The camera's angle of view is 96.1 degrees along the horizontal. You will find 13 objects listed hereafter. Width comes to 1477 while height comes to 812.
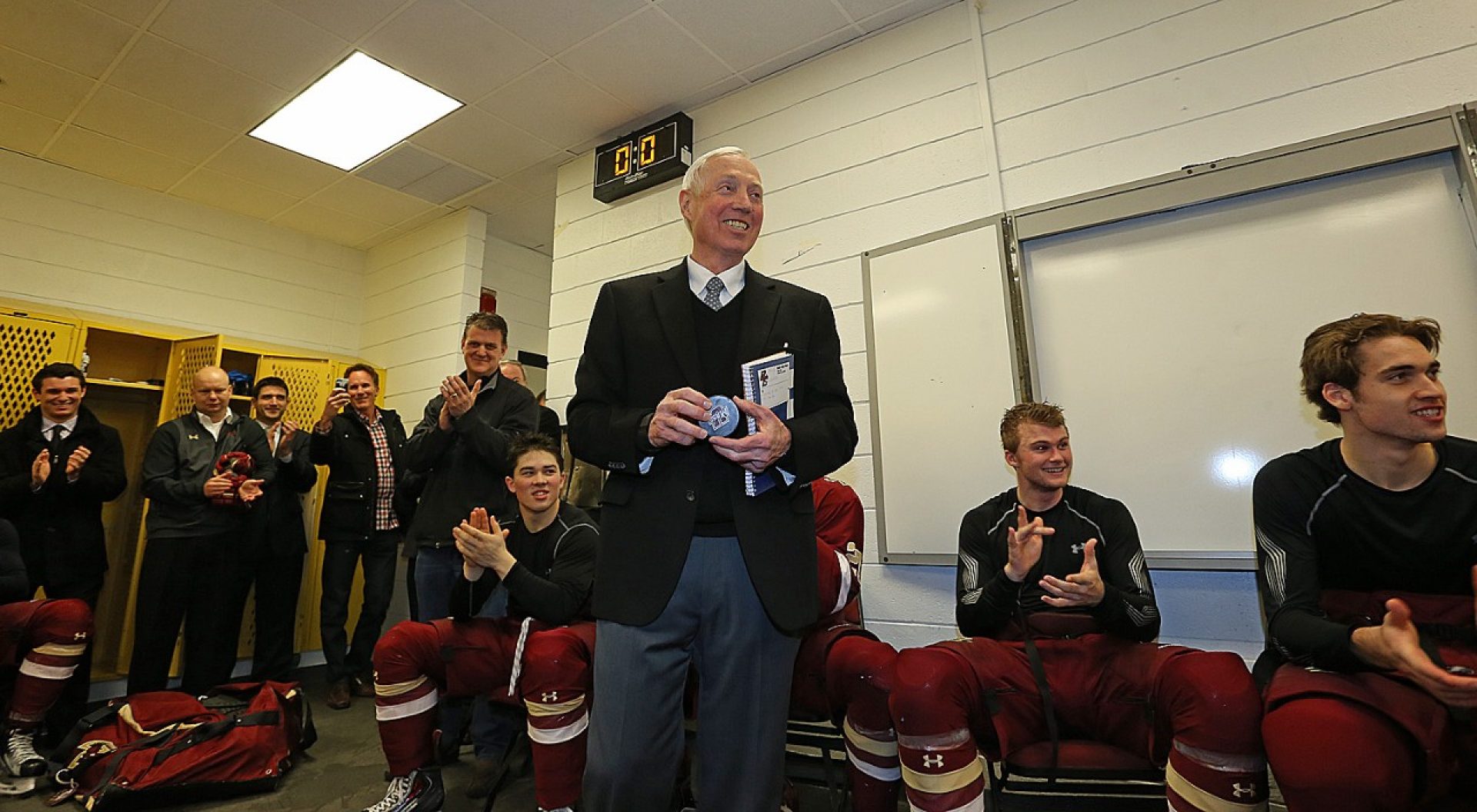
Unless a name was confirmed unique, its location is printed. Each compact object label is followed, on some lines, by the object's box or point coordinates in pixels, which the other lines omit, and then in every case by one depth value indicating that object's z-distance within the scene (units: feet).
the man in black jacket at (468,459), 7.71
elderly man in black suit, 3.36
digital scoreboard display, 11.09
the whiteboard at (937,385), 7.82
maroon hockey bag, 6.82
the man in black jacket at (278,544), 11.44
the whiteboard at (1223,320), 6.05
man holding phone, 11.44
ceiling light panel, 10.57
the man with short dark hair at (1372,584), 3.64
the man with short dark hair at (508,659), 5.77
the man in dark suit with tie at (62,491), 9.12
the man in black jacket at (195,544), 9.73
